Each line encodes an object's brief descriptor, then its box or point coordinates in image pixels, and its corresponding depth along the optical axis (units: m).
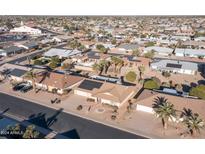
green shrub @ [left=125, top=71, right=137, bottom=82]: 49.57
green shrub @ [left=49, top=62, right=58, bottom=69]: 60.90
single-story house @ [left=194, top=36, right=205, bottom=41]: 99.85
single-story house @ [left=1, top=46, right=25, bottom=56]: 77.93
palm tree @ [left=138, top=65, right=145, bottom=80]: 54.29
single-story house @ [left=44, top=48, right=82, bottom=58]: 72.59
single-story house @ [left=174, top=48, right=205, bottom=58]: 73.58
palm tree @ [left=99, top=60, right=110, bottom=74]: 55.91
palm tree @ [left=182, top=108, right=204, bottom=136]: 28.60
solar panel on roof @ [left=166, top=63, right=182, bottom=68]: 58.26
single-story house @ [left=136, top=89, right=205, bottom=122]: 33.75
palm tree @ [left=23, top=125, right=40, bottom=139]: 25.45
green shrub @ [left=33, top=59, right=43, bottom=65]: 64.15
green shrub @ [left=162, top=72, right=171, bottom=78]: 54.04
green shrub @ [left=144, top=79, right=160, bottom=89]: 43.84
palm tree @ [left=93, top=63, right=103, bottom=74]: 54.84
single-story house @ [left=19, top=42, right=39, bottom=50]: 87.37
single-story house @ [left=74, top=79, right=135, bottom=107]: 39.02
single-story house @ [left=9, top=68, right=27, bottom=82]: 51.67
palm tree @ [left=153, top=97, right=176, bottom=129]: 30.45
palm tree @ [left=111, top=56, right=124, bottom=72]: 57.46
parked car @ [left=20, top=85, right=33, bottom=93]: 46.05
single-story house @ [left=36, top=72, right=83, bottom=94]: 44.79
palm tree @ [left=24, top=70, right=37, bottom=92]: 43.74
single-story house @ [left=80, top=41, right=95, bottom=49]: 89.23
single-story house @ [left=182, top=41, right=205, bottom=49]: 87.36
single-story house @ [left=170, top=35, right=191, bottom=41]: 102.67
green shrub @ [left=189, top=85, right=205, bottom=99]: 39.32
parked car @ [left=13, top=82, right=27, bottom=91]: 47.01
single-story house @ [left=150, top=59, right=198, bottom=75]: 56.65
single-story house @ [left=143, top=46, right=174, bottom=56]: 76.84
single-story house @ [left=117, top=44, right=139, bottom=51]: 82.72
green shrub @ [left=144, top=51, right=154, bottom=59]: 69.25
